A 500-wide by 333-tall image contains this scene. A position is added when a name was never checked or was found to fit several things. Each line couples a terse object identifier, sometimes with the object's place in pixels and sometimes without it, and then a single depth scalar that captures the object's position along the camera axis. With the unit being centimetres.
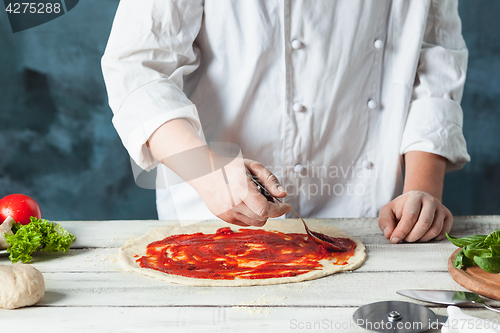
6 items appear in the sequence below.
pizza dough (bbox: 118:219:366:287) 82
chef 108
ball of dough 70
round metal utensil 65
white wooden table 68
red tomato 106
